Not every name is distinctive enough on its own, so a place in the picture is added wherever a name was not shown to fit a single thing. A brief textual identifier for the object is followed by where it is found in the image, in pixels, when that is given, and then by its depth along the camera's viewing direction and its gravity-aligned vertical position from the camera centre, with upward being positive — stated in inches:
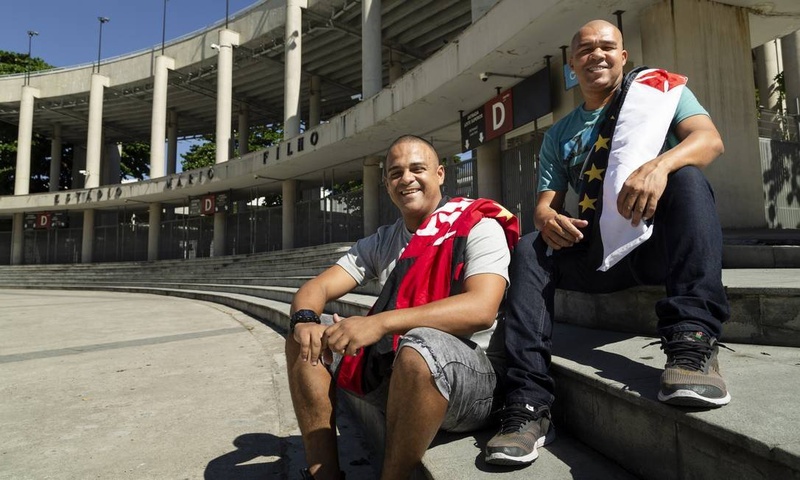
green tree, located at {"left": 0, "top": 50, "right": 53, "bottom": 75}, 1331.2 +613.5
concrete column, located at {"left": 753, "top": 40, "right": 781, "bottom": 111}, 550.6 +221.6
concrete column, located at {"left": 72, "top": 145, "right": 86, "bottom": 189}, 1274.6 +293.7
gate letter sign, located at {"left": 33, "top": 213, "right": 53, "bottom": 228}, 1050.7 +119.3
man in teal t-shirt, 55.5 +0.2
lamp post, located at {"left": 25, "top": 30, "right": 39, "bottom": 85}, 1290.6 +652.5
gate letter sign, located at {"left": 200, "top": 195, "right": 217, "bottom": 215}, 835.9 +118.0
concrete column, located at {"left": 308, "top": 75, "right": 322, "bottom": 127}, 828.4 +301.8
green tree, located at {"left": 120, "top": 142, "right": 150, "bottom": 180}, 1429.6 +344.2
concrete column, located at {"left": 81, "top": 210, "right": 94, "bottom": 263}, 1029.8 +85.3
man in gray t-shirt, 57.2 -10.1
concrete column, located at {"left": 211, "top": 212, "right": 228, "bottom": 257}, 854.5 +73.1
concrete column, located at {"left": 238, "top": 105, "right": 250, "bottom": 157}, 975.0 +293.3
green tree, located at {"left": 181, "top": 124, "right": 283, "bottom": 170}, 1157.1 +325.5
